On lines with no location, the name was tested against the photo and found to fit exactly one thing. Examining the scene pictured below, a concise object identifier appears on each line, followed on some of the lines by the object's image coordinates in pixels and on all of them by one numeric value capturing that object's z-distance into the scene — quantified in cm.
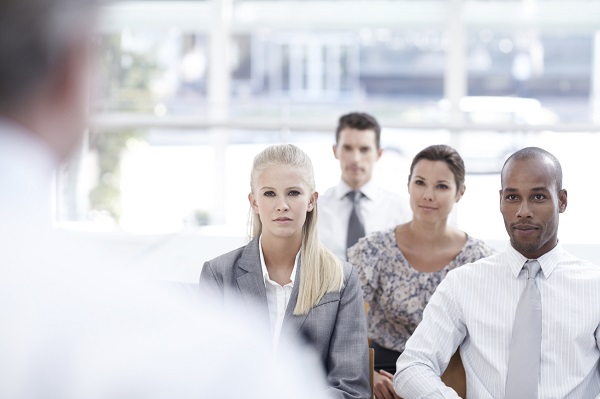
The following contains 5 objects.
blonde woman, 236
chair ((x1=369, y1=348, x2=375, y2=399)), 248
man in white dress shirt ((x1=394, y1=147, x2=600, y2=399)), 229
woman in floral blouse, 302
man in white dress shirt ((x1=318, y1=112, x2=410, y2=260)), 380
